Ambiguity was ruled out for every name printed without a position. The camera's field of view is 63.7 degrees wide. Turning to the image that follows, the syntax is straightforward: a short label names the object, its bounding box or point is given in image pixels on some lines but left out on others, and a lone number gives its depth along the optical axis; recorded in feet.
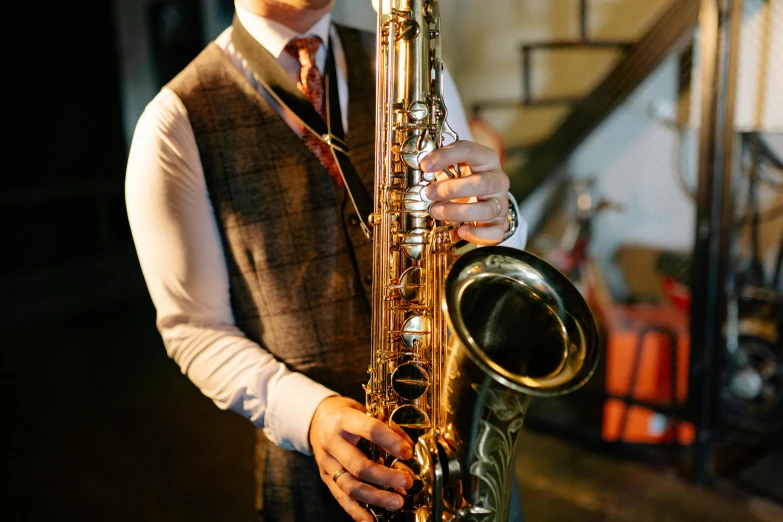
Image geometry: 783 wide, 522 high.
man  4.07
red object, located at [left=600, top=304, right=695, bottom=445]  10.20
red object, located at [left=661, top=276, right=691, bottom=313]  10.80
